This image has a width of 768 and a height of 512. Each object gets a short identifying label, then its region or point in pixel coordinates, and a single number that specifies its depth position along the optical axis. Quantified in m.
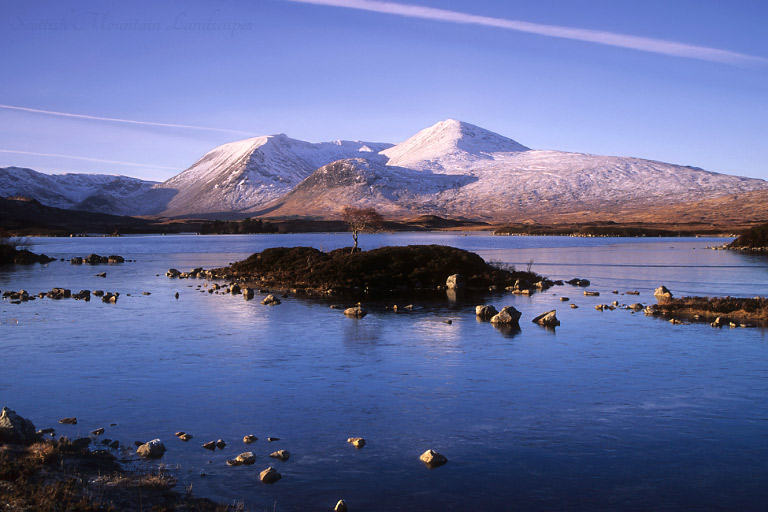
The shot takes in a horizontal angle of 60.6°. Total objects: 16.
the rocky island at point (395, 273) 51.69
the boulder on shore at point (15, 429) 13.90
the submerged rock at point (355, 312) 36.47
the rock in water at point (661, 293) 42.47
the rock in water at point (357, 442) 15.45
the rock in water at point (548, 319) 32.78
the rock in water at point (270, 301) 42.24
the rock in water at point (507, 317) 33.12
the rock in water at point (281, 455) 14.52
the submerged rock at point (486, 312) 35.88
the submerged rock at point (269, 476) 13.26
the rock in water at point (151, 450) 14.44
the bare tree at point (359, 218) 74.05
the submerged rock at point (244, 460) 14.15
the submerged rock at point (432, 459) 14.27
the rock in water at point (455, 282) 50.88
